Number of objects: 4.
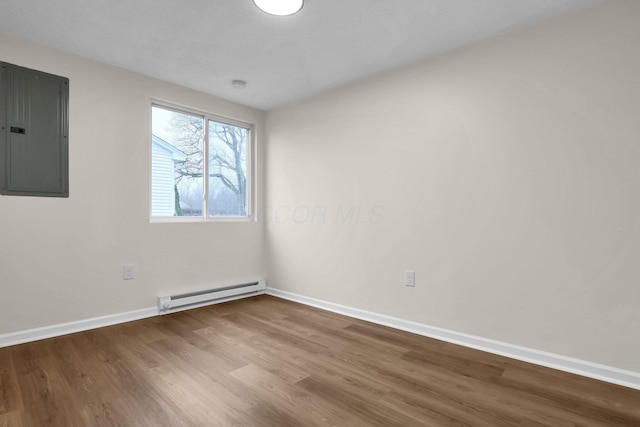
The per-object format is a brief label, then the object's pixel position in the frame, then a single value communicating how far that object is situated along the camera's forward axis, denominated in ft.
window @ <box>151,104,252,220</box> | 10.99
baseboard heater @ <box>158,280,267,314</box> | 10.45
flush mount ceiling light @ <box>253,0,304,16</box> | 6.61
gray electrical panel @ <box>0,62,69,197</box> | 7.92
